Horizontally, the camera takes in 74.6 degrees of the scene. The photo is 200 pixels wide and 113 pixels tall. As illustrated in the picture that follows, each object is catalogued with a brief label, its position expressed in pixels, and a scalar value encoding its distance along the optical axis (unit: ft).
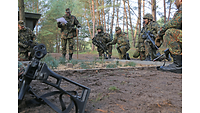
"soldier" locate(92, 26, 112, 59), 26.25
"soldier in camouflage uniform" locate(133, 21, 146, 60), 22.57
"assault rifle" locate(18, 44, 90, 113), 3.22
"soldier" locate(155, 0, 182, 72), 9.55
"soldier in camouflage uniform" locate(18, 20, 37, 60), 18.51
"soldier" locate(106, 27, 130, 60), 22.97
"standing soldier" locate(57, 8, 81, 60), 19.70
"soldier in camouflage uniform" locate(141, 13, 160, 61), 20.76
